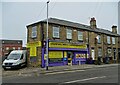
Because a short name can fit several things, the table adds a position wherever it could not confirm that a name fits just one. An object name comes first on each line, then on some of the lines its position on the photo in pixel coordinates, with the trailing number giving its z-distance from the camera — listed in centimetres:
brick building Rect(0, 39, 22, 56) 3735
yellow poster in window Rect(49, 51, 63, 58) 1237
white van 1079
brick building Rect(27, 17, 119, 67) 1220
